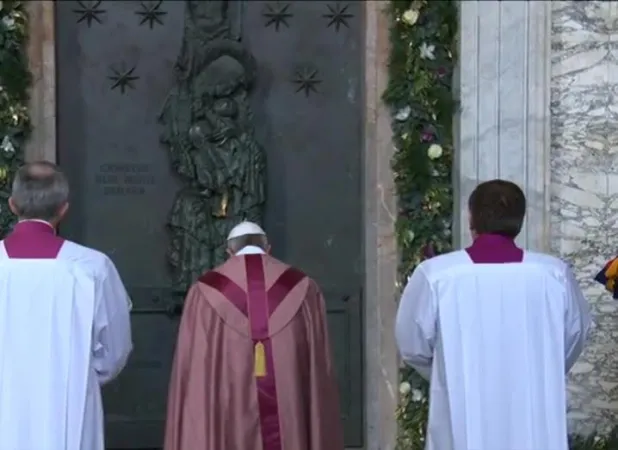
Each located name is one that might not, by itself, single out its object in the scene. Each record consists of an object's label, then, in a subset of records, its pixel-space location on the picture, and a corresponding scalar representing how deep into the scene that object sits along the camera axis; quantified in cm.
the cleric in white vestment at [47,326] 987
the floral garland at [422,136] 1368
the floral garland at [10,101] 1336
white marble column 1359
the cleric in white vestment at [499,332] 1008
